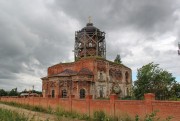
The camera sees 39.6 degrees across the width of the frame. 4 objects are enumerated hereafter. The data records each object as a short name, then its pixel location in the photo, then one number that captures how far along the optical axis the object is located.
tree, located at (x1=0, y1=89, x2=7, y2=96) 88.66
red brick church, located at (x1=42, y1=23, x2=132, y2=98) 40.94
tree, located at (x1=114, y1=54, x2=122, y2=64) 64.75
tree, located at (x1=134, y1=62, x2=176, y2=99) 26.41
